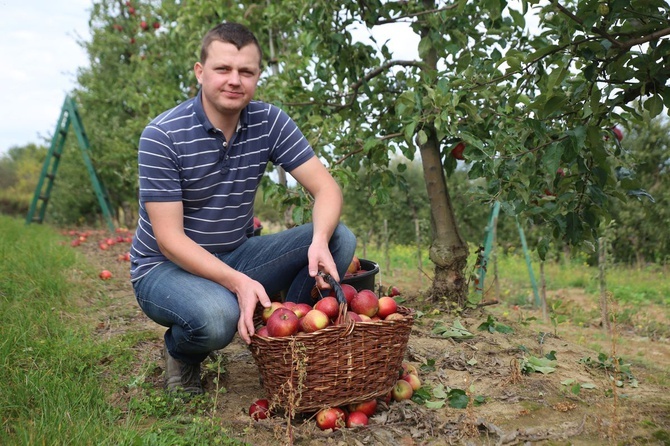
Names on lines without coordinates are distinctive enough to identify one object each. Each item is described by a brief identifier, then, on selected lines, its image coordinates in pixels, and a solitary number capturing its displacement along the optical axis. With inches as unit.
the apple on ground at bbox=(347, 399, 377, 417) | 88.7
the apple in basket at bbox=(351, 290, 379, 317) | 91.5
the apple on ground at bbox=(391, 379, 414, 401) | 96.0
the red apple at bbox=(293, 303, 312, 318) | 88.8
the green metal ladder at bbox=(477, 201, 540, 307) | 212.1
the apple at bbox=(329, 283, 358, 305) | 93.2
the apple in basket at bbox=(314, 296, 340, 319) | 86.8
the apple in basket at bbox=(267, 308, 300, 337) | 83.7
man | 90.3
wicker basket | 81.3
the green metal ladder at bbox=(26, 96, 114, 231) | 387.2
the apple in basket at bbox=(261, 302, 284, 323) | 92.1
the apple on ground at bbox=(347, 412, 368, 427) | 86.7
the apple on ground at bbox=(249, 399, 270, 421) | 89.7
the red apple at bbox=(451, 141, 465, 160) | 144.5
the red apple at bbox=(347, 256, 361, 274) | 131.2
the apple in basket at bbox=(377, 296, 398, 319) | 93.0
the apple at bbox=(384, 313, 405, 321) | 86.4
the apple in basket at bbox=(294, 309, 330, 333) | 84.4
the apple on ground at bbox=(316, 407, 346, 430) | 85.5
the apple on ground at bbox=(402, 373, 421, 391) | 98.0
